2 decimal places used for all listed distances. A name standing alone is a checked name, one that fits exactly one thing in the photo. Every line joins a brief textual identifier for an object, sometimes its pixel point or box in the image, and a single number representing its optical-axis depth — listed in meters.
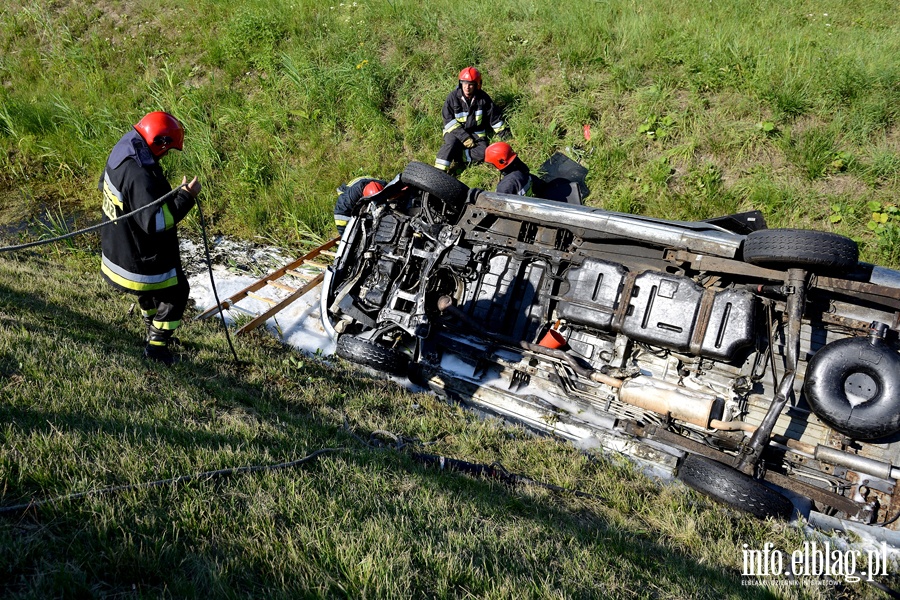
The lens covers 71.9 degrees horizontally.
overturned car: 3.88
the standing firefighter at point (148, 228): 4.43
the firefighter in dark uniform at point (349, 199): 6.62
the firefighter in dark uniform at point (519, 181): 6.63
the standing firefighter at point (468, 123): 7.95
